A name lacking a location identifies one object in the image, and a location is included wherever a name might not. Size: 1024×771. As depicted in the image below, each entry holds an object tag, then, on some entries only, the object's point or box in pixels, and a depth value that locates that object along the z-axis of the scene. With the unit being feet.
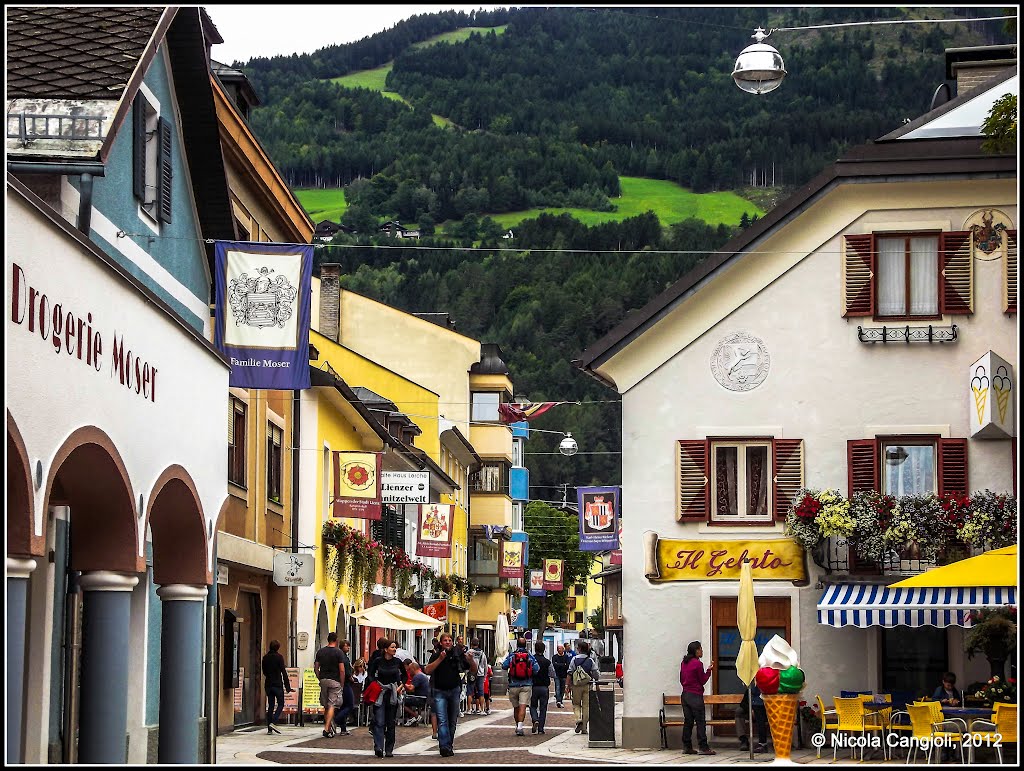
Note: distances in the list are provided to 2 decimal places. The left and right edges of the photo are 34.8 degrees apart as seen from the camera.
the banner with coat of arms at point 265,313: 63.46
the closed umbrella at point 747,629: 75.66
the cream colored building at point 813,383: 86.28
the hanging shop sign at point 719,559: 86.48
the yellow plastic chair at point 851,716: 71.72
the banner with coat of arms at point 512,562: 230.89
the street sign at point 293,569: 100.32
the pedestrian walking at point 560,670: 138.51
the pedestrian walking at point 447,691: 76.74
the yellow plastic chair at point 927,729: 64.44
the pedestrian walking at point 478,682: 129.94
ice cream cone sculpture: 65.31
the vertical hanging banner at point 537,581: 260.83
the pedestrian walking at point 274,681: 97.50
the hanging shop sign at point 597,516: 138.41
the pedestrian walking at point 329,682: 92.43
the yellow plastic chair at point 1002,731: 64.13
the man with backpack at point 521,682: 96.73
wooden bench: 84.53
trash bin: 86.12
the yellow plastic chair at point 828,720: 73.72
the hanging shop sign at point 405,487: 128.47
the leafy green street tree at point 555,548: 350.23
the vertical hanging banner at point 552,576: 254.57
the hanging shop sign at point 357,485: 113.29
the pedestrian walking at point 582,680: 97.35
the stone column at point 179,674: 54.75
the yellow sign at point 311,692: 102.58
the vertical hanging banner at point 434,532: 142.92
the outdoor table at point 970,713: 66.74
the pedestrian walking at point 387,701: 75.93
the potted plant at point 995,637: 75.82
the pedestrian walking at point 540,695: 96.07
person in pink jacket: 81.00
